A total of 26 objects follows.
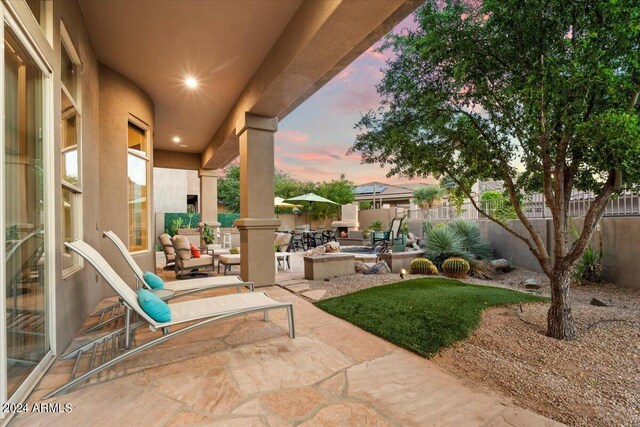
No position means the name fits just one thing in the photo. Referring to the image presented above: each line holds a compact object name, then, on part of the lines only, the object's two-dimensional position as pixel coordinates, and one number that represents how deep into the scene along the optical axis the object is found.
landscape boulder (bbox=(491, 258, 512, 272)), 7.28
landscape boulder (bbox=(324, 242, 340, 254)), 7.39
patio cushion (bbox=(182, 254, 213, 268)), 5.94
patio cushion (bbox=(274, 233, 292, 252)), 8.06
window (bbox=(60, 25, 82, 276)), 3.16
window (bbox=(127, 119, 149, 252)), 5.48
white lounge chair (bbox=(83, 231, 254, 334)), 3.38
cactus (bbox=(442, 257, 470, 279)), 6.68
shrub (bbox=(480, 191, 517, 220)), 9.15
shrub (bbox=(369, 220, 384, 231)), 14.60
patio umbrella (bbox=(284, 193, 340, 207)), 13.16
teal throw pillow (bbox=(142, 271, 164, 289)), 3.52
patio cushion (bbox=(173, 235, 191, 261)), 5.95
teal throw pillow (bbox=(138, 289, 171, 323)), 2.37
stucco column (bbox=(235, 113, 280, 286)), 5.25
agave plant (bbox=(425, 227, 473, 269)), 7.48
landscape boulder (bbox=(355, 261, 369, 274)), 7.06
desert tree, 2.55
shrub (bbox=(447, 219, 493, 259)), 8.20
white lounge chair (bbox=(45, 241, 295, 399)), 2.21
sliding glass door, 1.88
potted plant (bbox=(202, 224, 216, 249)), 8.45
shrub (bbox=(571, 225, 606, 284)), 5.83
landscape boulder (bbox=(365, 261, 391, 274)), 6.88
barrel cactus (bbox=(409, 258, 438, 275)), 6.89
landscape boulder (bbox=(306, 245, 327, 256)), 6.75
